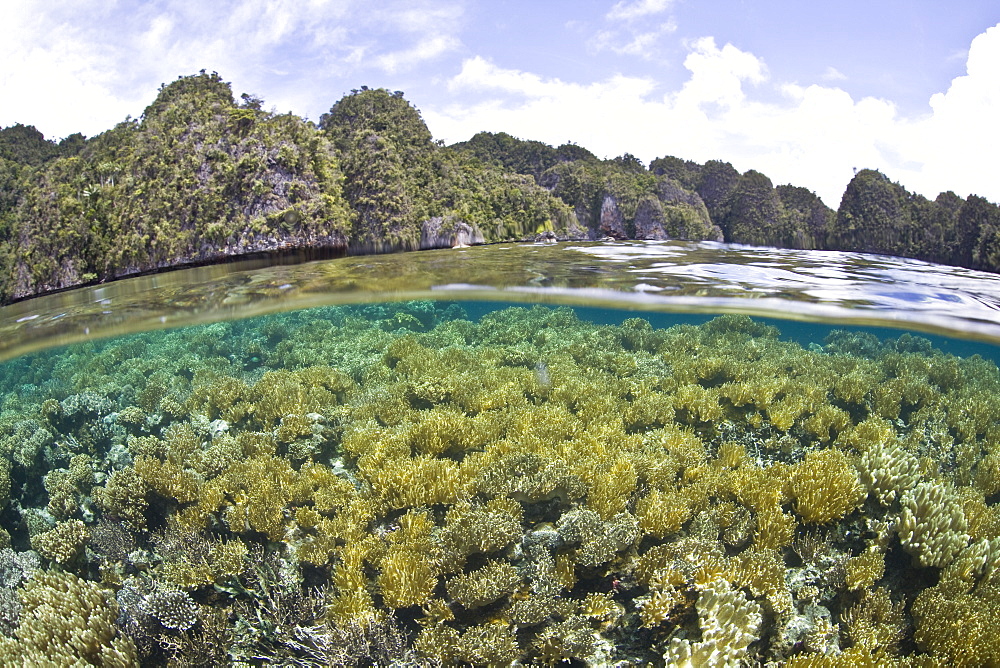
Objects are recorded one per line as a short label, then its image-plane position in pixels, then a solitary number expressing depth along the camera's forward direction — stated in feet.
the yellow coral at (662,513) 19.83
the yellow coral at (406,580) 18.02
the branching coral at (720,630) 15.80
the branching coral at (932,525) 18.25
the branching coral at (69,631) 18.48
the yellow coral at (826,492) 20.24
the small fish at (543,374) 31.45
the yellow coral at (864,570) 17.78
